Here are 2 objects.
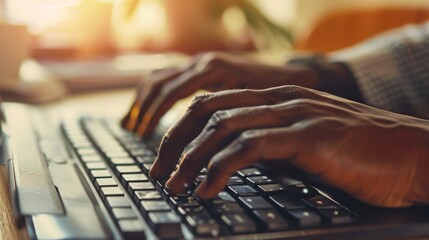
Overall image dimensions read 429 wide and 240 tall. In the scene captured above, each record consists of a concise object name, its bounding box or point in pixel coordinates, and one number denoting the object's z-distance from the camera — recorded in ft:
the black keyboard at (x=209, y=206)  1.25
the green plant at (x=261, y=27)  6.54
